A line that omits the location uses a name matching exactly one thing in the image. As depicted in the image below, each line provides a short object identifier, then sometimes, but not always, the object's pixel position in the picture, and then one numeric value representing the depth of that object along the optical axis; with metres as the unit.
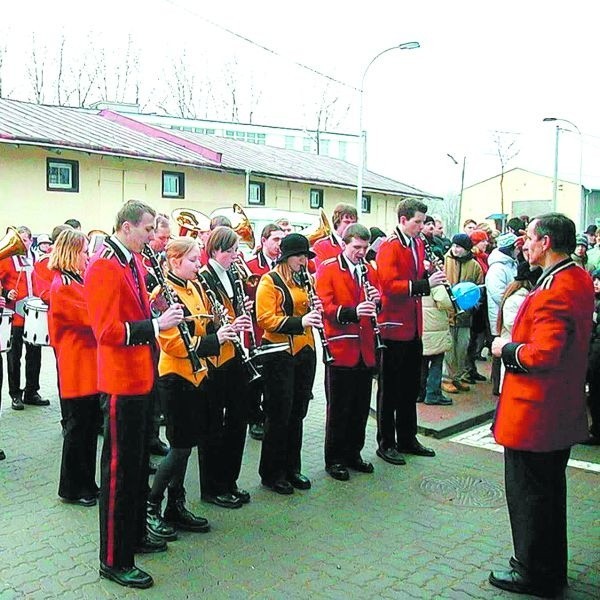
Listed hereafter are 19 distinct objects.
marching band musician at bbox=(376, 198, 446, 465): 6.49
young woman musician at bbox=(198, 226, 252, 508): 5.25
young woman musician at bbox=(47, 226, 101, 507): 5.53
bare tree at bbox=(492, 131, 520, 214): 49.25
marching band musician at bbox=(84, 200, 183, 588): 4.13
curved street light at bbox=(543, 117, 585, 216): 37.22
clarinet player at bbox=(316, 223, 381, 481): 6.05
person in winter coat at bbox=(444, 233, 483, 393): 9.13
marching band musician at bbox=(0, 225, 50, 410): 8.36
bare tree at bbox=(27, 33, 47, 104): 40.59
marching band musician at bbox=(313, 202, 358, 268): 7.30
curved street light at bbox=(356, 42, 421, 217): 19.81
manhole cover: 5.70
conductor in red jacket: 4.04
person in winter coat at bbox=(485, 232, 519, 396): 8.98
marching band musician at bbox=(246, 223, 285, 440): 7.13
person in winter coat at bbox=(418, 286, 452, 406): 8.28
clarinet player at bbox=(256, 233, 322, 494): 5.66
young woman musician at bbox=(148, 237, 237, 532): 4.80
